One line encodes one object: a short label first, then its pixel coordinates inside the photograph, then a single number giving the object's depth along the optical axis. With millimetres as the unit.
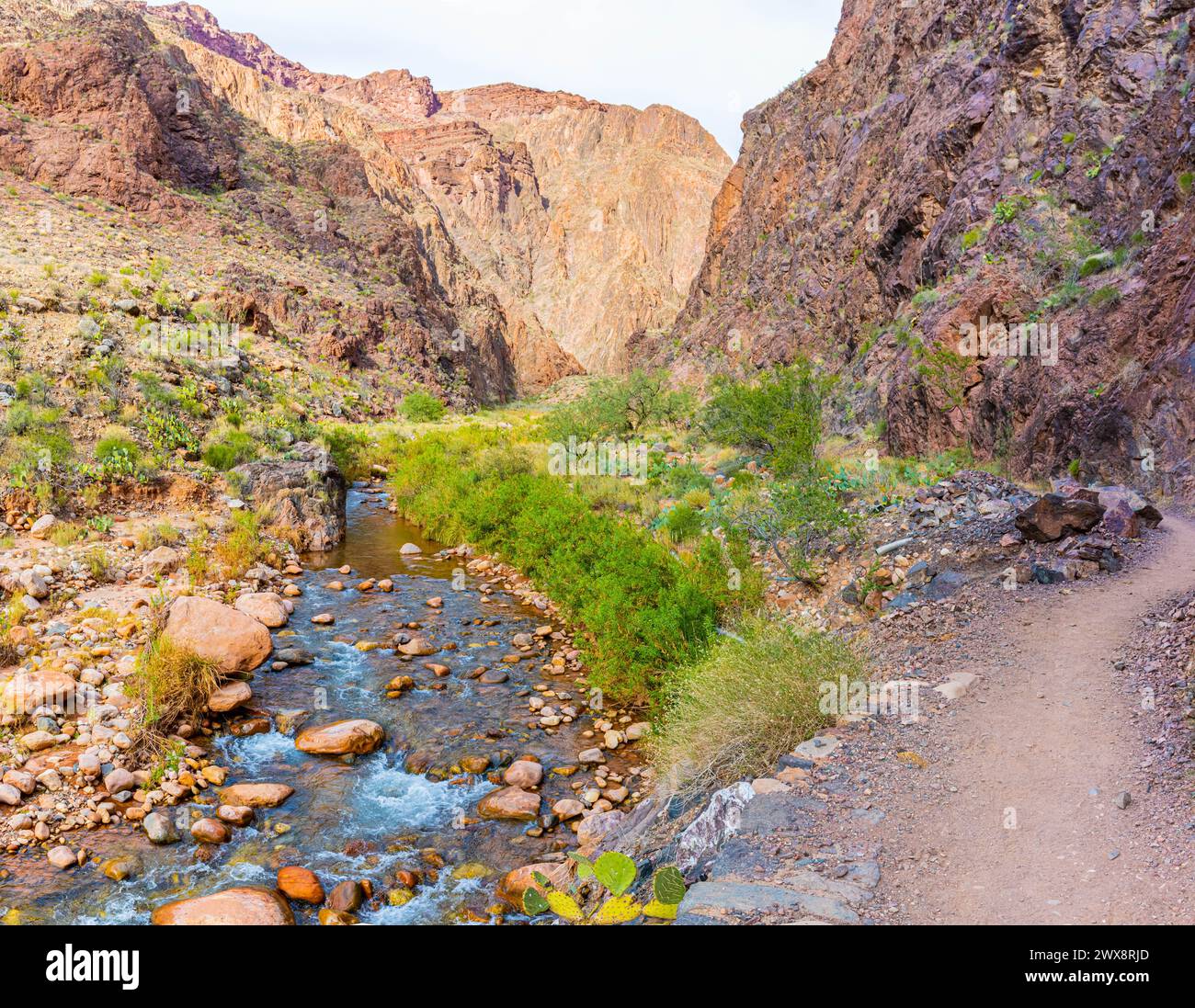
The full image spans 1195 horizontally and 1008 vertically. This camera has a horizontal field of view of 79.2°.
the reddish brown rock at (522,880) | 5664
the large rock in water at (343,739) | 7957
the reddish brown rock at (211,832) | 6188
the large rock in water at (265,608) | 11156
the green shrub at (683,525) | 13367
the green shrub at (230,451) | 16906
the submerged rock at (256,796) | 6808
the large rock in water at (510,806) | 6914
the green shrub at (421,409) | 39344
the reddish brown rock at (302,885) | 5637
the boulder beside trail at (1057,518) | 7762
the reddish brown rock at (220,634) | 8906
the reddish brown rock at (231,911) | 5121
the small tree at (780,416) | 11984
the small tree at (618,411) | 27203
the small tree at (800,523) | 9984
